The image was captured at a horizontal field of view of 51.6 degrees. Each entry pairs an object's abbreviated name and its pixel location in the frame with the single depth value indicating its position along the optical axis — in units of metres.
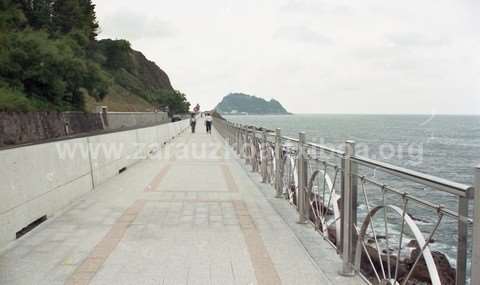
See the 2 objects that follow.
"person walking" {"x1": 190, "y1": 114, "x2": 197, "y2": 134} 36.75
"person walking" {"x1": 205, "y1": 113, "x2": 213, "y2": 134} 35.81
